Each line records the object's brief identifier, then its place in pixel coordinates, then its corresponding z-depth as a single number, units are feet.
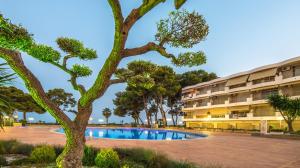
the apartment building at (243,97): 73.95
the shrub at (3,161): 19.54
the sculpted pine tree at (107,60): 11.05
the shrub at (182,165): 15.87
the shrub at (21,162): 19.99
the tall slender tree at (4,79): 14.69
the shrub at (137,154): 20.01
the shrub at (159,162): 17.91
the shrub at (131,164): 18.99
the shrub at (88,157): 20.52
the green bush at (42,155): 20.66
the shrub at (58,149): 23.65
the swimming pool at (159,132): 69.32
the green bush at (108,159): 18.83
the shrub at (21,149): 24.46
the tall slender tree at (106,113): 148.93
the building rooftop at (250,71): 70.52
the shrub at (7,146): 24.14
